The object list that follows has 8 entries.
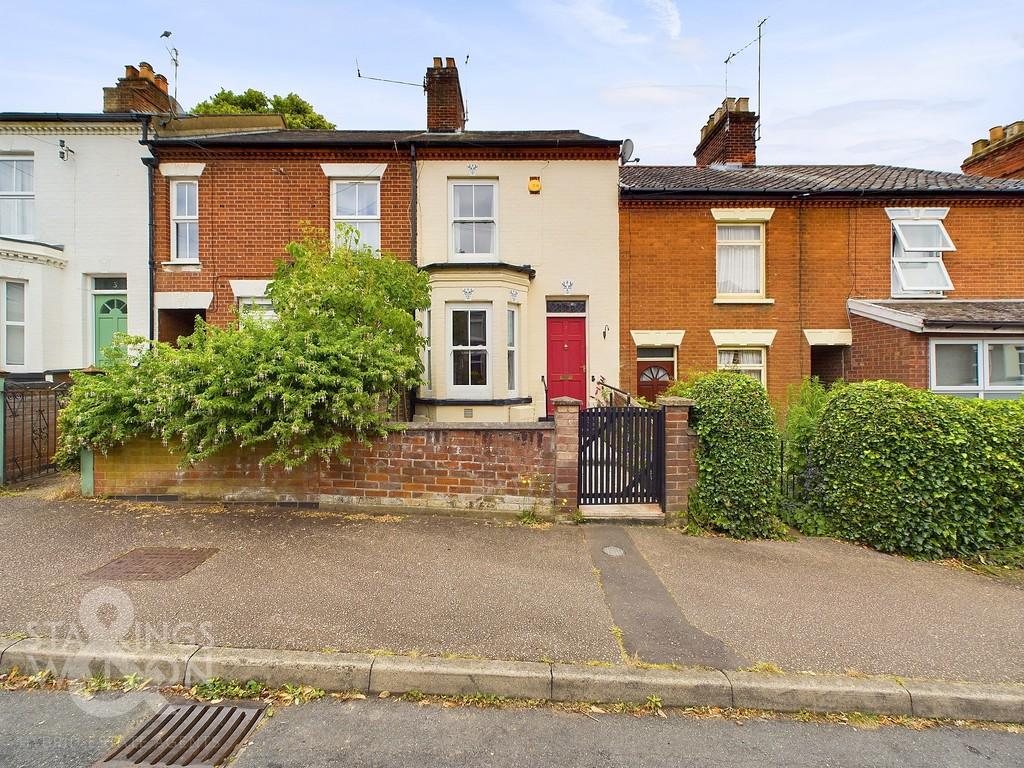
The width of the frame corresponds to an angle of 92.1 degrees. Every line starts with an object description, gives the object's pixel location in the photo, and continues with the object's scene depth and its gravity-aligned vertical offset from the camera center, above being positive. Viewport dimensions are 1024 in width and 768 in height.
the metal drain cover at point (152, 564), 4.53 -1.67
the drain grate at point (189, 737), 2.66 -1.97
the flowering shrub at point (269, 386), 5.89 +0.07
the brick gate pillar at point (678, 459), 6.18 -0.89
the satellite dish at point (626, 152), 11.40 +5.54
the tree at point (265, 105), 22.55 +13.52
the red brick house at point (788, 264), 11.76 +2.99
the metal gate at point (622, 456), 6.30 -0.86
